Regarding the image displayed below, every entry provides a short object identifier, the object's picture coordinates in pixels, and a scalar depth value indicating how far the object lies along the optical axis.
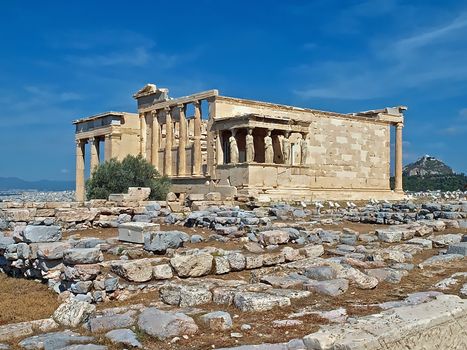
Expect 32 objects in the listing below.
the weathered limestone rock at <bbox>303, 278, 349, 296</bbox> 7.66
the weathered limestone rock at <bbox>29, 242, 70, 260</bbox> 8.94
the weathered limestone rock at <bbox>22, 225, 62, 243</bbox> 9.83
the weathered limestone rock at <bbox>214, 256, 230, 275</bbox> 8.91
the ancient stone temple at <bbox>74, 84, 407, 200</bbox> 29.77
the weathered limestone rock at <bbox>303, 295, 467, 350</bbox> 4.78
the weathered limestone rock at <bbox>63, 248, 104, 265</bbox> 8.20
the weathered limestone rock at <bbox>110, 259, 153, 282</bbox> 8.11
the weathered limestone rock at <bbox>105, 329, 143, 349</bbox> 5.52
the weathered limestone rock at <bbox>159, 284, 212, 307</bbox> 7.14
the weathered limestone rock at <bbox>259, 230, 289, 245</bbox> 11.95
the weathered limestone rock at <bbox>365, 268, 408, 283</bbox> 8.80
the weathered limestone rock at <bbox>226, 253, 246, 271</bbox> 9.20
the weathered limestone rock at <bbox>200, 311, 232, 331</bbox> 6.05
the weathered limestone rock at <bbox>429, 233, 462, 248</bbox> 13.13
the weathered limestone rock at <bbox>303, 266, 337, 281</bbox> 8.42
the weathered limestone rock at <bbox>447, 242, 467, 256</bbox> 11.17
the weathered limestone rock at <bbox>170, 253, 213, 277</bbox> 8.52
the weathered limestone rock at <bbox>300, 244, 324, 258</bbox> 10.65
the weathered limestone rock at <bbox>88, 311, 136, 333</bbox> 6.12
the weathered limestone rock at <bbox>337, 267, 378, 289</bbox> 8.26
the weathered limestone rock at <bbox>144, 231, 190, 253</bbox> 10.30
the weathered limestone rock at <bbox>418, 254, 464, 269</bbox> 10.29
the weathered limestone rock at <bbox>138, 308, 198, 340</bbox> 5.77
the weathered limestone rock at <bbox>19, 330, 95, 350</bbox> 5.54
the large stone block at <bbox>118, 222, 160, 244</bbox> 11.41
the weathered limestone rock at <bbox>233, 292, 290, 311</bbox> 6.78
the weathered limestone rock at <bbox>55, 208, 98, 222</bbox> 16.92
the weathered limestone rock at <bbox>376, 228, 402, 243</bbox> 13.33
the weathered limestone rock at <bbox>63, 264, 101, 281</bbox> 8.01
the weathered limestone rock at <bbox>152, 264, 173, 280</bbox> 8.32
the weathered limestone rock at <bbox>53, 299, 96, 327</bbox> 6.49
